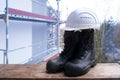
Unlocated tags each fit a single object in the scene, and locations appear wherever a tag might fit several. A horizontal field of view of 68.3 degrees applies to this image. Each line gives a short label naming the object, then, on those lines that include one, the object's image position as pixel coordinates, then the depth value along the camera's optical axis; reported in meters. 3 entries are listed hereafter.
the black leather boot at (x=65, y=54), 0.58
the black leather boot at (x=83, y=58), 0.53
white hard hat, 0.58
